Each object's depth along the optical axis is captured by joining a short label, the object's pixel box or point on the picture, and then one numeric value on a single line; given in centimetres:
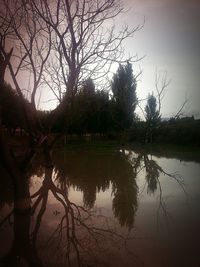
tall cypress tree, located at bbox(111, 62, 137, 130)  2525
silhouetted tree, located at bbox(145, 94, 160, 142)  2219
